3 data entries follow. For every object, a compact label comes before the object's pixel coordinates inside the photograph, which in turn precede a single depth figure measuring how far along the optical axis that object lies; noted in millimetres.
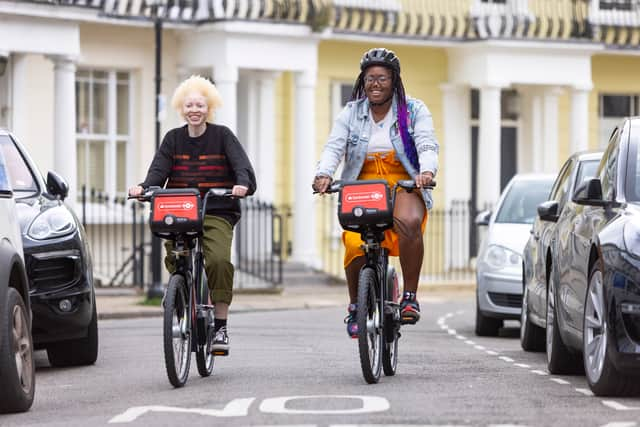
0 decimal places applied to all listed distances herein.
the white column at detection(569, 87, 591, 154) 33562
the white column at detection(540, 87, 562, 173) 34406
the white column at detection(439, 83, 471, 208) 33875
